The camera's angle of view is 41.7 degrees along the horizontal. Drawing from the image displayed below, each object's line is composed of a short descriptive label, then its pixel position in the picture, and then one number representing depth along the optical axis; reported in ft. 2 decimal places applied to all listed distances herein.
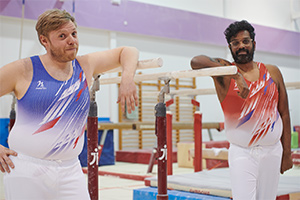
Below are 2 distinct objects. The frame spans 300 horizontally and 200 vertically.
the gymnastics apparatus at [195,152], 10.03
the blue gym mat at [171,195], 12.63
